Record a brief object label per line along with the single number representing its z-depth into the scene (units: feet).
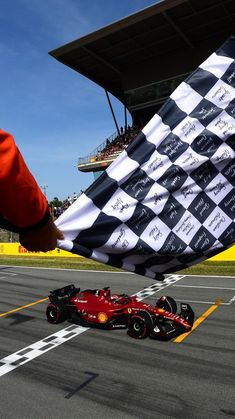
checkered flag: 7.47
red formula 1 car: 23.31
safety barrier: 72.60
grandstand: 87.10
